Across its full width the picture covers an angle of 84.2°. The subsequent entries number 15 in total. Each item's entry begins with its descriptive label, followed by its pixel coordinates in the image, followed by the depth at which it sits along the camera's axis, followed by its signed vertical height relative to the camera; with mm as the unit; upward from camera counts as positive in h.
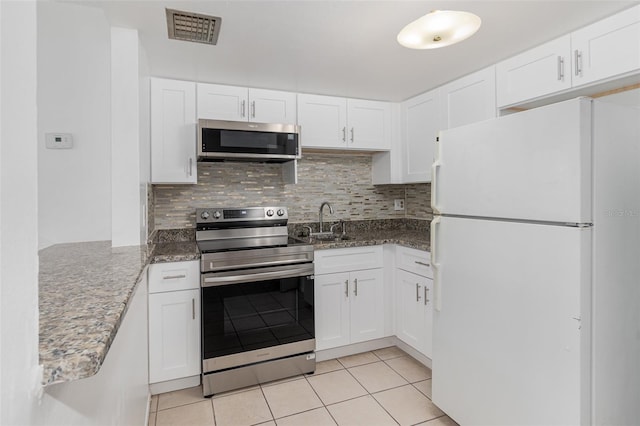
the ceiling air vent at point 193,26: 1723 +928
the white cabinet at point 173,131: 2480 +543
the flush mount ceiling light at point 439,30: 1518 +801
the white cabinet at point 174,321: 2221 -723
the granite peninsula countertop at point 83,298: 624 -255
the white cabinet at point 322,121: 2906 +721
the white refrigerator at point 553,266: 1316 -247
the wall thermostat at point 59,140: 1903 +367
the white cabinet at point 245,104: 2604 +790
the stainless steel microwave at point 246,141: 2453 +480
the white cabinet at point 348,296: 2686 -698
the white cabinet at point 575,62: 1659 +773
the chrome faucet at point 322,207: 3076 -1
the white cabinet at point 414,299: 2541 -701
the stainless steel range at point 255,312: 2270 -706
